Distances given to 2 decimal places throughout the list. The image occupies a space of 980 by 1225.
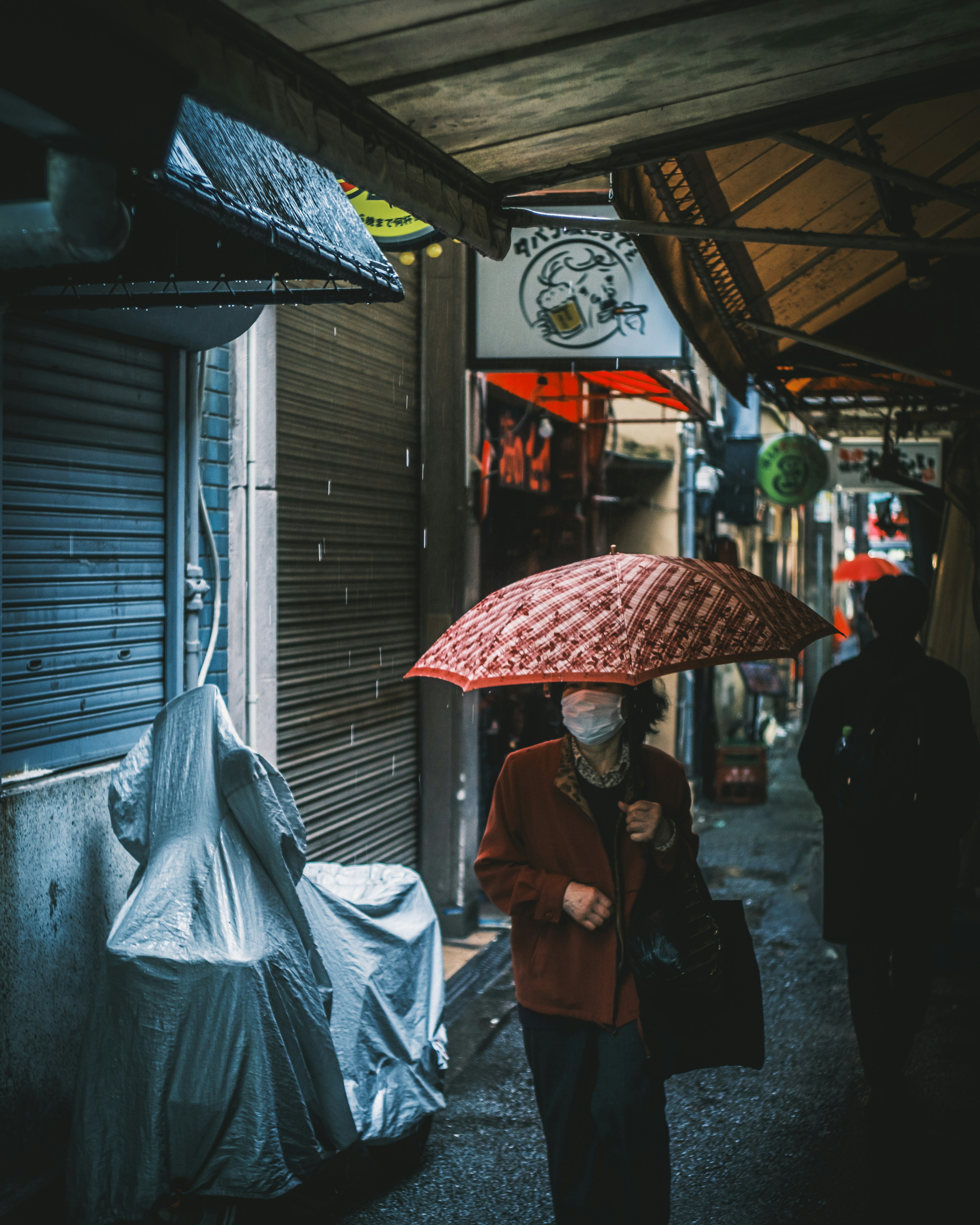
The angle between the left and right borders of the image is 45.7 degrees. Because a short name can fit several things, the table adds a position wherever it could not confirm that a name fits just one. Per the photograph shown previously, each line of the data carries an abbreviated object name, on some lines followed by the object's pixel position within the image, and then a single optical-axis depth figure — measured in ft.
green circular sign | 52.21
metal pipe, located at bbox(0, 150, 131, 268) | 7.48
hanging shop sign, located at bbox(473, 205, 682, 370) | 25.79
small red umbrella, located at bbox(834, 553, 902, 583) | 66.44
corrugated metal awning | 11.07
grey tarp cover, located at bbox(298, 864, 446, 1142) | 14.19
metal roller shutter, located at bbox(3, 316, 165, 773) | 13.83
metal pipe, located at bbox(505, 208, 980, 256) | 11.96
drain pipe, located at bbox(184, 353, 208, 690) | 17.47
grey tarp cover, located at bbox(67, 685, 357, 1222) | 11.91
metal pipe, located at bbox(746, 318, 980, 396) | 19.35
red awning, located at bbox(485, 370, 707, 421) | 32.35
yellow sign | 18.72
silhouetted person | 16.39
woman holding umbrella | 11.16
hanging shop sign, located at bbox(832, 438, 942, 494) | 40.75
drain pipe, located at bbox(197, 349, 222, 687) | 17.71
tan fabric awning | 14.93
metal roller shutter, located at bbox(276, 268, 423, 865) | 21.91
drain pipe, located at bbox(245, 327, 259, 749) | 19.04
